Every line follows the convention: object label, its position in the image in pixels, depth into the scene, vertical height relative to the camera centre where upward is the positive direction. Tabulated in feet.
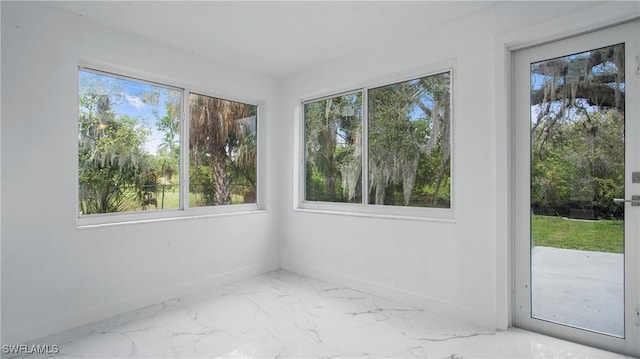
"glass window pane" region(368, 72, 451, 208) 9.75 +1.19
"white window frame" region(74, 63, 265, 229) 9.19 -0.09
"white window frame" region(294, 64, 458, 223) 9.37 +0.02
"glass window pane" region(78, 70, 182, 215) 9.21 +1.10
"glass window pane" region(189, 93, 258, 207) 11.66 +1.10
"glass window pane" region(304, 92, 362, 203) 11.96 +1.21
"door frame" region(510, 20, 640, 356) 6.82 -1.33
